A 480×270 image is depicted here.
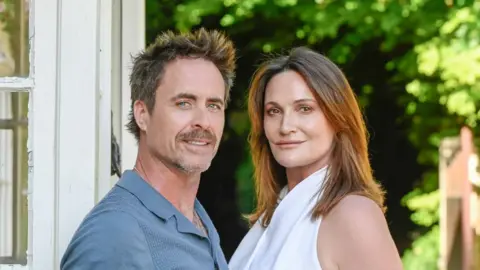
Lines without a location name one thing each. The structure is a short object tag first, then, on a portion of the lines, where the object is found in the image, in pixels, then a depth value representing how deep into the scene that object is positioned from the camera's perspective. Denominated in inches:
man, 94.9
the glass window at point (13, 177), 108.0
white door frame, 105.9
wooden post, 211.6
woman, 104.6
